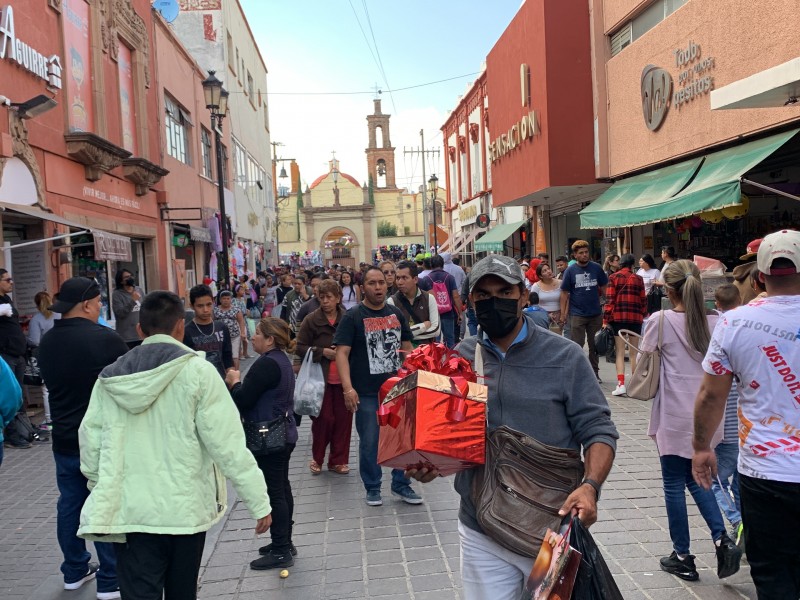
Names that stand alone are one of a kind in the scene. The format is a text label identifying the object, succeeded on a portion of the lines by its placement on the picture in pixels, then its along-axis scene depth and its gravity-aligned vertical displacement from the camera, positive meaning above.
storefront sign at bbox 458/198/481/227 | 35.53 +2.38
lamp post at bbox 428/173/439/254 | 41.72 +4.46
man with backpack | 11.19 -0.51
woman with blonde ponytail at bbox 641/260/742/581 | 4.23 -0.89
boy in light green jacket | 3.17 -0.84
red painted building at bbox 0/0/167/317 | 9.91 +2.24
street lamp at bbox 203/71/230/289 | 15.73 +3.53
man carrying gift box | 2.63 -0.51
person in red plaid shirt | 9.76 -0.67
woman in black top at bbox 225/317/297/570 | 4.71 -0.88
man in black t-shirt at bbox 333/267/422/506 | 5.86 -0.77
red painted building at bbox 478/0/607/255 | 18.08 +3.90
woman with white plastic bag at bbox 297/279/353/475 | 6.67 -1.12
